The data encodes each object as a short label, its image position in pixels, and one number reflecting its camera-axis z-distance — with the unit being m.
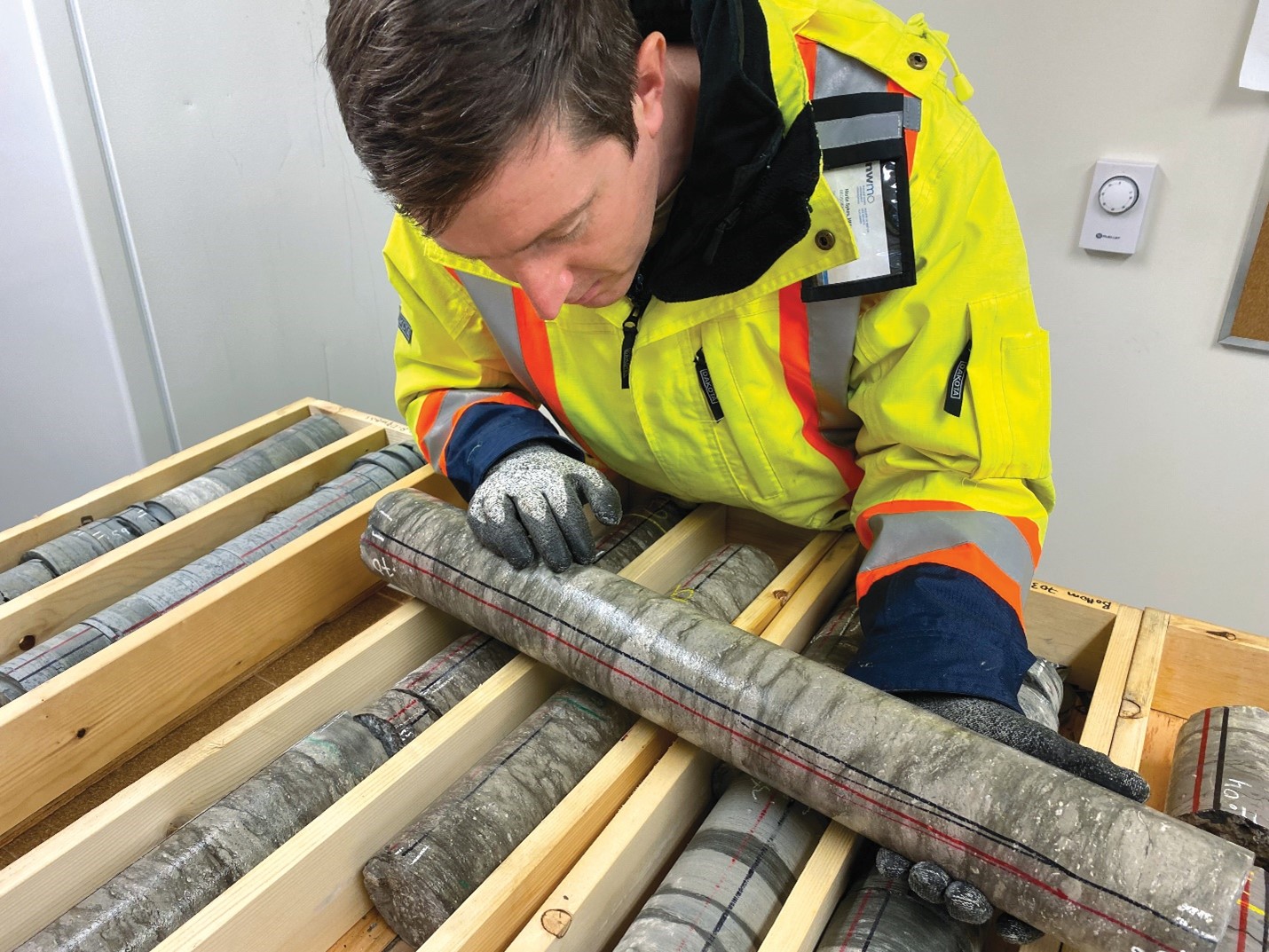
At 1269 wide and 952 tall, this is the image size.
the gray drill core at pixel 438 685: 1.04
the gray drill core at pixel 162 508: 1.34
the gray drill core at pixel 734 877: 0.80
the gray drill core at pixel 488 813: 0.86
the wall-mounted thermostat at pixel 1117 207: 1.76
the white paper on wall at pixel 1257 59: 1.54
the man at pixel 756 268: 0.76
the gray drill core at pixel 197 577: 1.12
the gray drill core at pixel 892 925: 0.80
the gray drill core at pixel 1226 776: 0.90
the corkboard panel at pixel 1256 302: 1.72
